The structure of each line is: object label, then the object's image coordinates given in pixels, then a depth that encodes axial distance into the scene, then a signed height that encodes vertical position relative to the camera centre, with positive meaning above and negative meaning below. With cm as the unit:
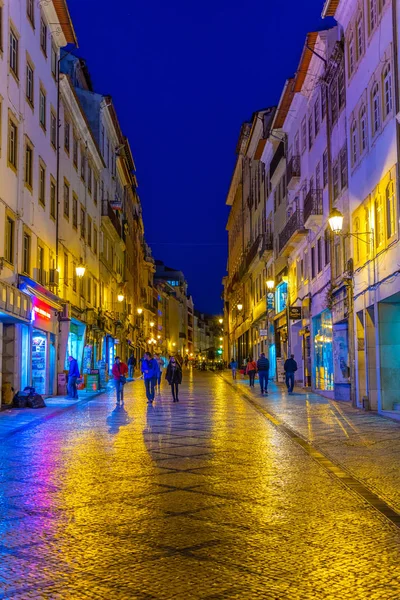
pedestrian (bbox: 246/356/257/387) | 3591 -8
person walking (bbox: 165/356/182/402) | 2648 -24
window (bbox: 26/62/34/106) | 2555 +1022
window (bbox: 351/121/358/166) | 2286 +715
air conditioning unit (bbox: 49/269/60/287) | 2831 +365
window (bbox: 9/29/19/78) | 2333 +1036
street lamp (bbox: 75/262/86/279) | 2913 +403
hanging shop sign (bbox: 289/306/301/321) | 3488 +264
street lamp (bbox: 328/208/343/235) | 1933 +388
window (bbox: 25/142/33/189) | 2542 +732
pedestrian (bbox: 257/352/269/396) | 3055 -11
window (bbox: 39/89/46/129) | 2797 +1019
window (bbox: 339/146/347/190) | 2482 +691
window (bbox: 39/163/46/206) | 2783 +723
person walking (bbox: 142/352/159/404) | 2448 -18
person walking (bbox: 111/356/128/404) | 2503 -21
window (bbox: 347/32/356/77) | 2319 +1006
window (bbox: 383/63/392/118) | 1852 +718
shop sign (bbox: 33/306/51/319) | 2533 +213
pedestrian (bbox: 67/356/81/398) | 2747 -24
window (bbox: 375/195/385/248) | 1942 +390
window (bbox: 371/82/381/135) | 1972 +711
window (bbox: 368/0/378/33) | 1984 +977
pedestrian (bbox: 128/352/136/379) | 5553 +38
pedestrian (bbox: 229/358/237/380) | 4814 +4
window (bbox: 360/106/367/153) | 2150 +715
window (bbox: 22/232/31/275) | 2486 +402
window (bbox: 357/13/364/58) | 2180 +1005
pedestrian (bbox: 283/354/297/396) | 3044 -8
